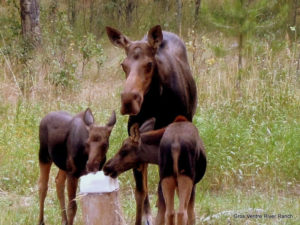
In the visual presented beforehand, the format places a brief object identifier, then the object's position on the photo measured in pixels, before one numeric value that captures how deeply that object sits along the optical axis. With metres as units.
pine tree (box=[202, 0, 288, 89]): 24.41
